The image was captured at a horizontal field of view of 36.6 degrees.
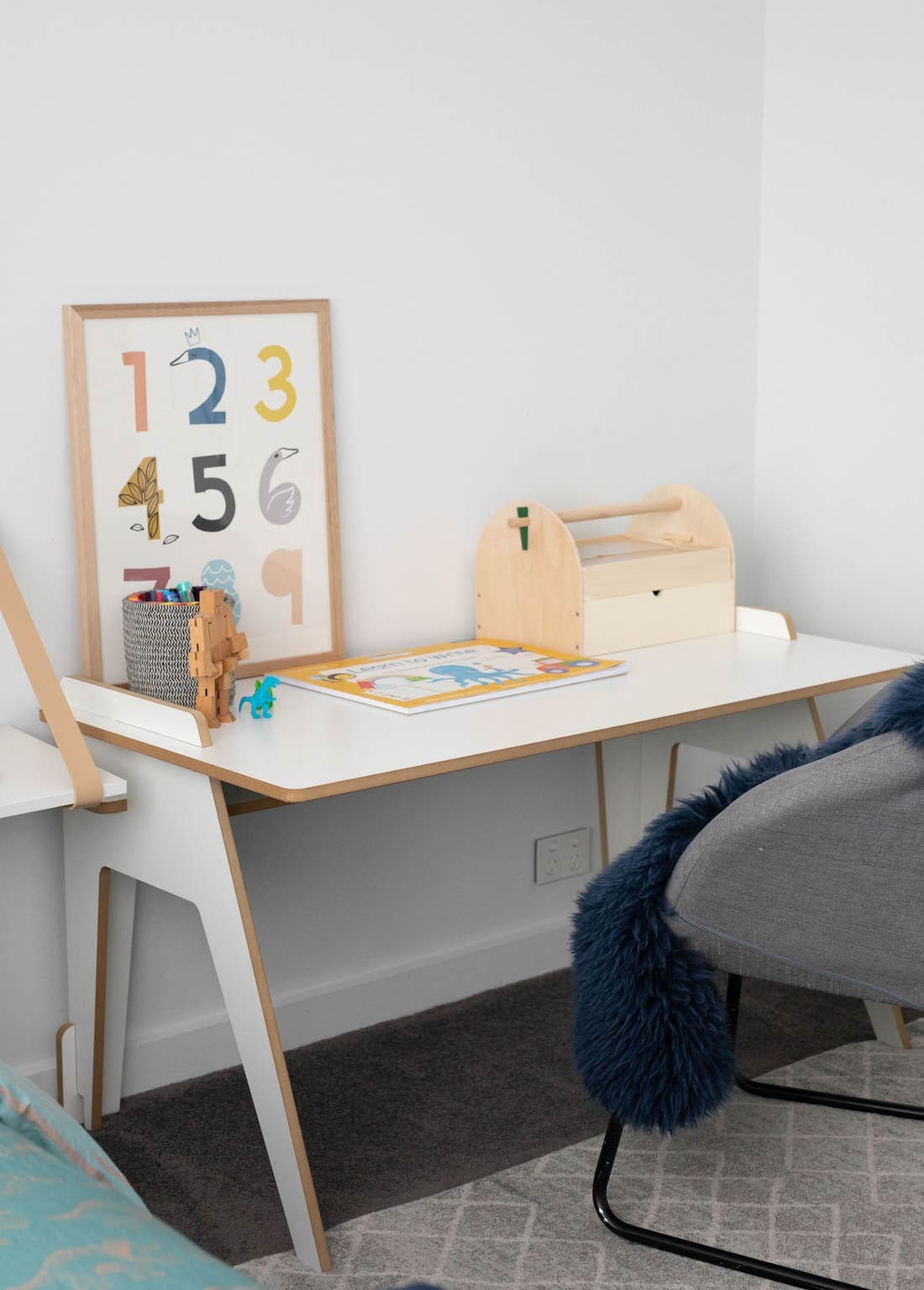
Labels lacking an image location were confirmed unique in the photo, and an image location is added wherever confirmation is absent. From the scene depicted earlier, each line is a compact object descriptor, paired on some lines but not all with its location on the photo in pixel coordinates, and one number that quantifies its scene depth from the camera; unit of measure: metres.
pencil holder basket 1.86
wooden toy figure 1.82
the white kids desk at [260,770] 1.67
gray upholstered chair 1.50
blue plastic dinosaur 1.89
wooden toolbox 2.22
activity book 1.96
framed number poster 1.97
